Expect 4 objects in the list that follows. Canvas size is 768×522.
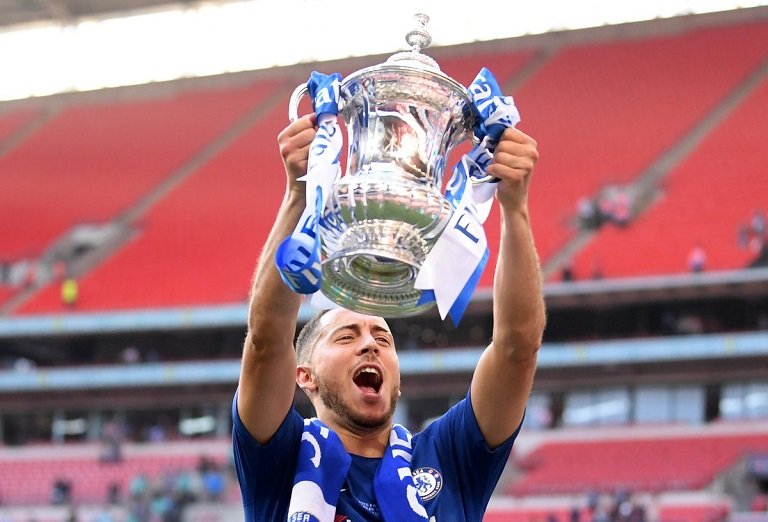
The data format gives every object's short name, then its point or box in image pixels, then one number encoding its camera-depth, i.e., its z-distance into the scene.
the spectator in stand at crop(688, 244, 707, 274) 18.61
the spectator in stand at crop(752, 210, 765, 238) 18.81
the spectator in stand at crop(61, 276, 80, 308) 22.30
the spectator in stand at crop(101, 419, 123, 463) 20.48
